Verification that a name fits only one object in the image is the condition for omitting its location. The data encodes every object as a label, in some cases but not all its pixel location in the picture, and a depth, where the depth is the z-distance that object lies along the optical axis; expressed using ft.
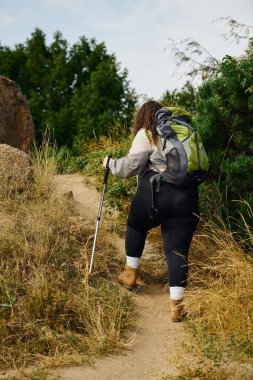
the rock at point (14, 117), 30.60
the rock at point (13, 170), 24.22
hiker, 18.21
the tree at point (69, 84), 44.62
